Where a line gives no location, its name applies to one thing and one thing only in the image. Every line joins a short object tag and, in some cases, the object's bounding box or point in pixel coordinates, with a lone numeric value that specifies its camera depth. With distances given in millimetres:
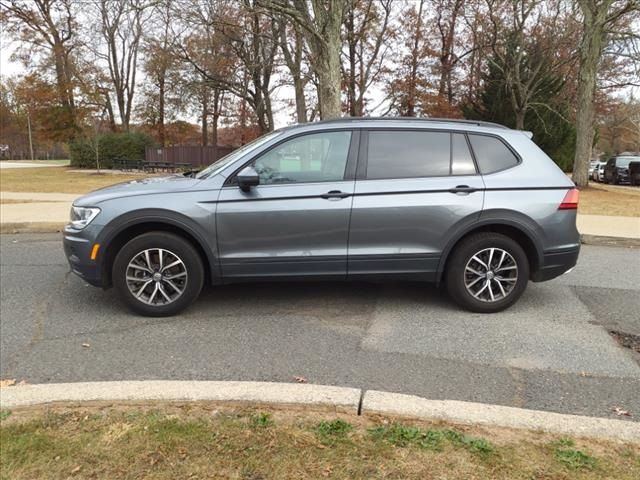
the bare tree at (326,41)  11969
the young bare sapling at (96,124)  27786
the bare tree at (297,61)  22891
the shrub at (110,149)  33750
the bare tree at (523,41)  22656
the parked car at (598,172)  32719
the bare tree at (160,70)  28594
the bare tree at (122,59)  36253
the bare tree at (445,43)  31281
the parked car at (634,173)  26672
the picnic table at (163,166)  27703
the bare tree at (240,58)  25641
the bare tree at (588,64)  16673
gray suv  4277
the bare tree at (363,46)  27562
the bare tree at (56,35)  33594
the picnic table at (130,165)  29139
